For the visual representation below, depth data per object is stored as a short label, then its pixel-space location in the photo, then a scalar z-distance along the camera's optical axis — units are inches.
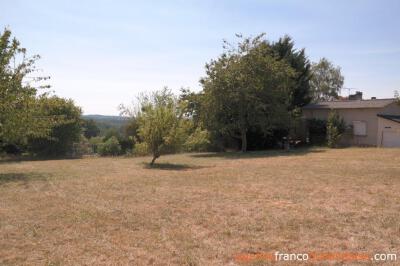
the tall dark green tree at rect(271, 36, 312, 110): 1375.5
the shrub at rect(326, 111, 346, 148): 1147.9
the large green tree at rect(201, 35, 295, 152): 1042.1
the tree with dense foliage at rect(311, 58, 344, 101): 2299.5
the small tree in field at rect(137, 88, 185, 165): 722.2
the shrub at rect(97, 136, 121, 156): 1210.6
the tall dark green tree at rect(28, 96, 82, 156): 1106.1
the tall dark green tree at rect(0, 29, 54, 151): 567.8
